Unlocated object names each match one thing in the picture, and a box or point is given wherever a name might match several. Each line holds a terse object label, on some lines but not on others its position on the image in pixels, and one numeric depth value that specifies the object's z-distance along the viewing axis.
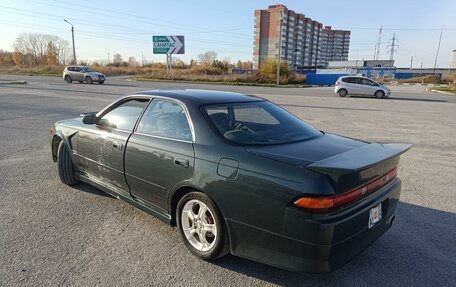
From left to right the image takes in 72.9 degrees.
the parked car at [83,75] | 30.72
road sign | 49.50
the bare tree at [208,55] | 110.69
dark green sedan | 2.17
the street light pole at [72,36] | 50.49
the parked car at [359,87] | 22.03
